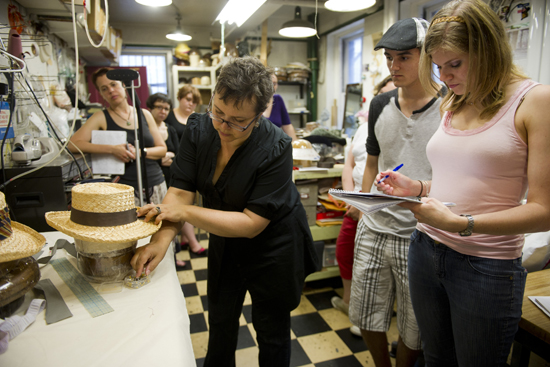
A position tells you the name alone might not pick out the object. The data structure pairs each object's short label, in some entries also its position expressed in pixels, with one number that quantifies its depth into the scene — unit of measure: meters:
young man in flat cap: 1.49
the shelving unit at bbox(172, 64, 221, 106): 6.06
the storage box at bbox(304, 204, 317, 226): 2.75
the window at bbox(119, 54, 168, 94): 7.10
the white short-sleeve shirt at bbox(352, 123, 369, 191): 2.35
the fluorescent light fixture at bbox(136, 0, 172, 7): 3.45
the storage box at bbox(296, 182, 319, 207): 2.68
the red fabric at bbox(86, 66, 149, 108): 6.78
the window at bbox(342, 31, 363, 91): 5.67
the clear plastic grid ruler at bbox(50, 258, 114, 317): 1.01
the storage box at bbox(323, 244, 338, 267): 2.86
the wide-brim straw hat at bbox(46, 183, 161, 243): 1.09
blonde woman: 0.96
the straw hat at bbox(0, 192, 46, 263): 0.88
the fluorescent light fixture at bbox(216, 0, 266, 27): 2.53
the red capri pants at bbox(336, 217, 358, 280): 2.25
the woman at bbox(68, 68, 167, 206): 2.29
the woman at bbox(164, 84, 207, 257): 3.66
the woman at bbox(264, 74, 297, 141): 3.37
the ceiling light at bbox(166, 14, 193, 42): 5.43
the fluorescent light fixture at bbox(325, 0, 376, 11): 2.78
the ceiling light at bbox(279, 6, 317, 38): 4.05
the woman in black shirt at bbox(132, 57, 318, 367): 1.24
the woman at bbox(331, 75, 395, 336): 2.25
